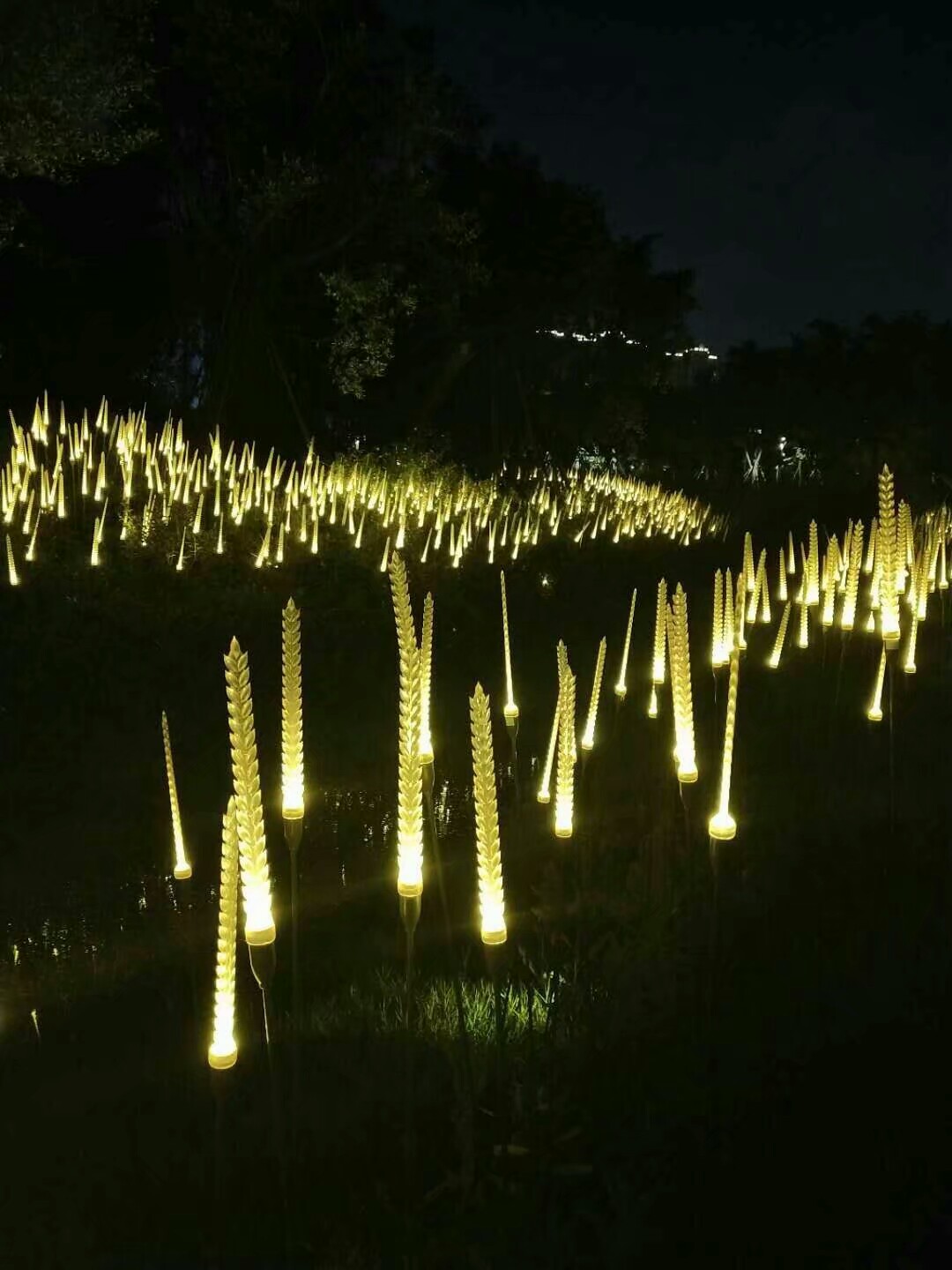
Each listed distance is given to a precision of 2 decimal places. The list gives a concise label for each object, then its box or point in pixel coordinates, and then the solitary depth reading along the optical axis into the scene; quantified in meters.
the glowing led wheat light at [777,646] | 5.85
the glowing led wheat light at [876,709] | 5.02
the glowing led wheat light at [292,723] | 2.31
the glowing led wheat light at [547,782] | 3.63
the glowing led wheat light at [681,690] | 2.96
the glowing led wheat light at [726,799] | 2.92
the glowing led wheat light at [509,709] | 4.03
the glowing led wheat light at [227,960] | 2.00
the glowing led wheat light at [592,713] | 3.85
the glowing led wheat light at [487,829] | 2.19
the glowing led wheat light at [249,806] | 2.01
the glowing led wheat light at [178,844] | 2.93
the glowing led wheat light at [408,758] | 2.18
